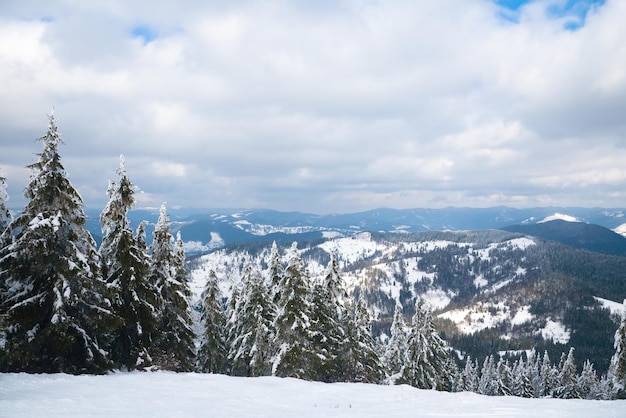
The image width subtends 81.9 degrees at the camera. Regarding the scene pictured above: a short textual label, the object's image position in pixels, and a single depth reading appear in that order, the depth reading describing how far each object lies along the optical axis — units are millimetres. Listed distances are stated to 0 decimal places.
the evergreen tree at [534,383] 57031
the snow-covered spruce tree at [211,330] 31859
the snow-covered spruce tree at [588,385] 58062
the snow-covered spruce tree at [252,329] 28906
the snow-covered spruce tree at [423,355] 34500
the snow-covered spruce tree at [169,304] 23609
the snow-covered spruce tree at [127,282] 19344
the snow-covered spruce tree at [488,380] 67875
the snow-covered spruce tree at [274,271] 30906
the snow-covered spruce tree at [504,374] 64988
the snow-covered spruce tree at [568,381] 55438
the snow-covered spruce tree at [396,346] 37972
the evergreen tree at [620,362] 31812
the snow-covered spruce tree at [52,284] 15406
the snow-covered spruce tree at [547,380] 63522
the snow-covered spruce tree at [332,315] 28609
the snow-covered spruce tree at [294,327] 25703
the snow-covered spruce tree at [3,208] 19891
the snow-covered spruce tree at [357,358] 29516
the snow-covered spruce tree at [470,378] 69419
